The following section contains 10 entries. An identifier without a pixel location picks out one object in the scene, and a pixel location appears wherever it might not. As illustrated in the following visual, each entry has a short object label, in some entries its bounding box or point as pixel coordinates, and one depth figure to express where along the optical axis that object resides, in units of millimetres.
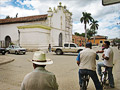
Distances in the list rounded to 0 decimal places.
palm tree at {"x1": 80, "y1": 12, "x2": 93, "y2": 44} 43812
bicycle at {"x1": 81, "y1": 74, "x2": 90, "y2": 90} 3778
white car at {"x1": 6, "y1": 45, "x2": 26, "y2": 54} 20141
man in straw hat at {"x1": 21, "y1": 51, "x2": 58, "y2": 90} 1985
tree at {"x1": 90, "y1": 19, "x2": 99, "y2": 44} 64725
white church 27078
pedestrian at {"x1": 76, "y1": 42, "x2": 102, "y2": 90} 3652
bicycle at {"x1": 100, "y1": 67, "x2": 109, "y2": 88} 4520
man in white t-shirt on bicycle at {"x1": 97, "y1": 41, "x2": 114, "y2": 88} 4473
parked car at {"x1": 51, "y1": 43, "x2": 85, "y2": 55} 18984
